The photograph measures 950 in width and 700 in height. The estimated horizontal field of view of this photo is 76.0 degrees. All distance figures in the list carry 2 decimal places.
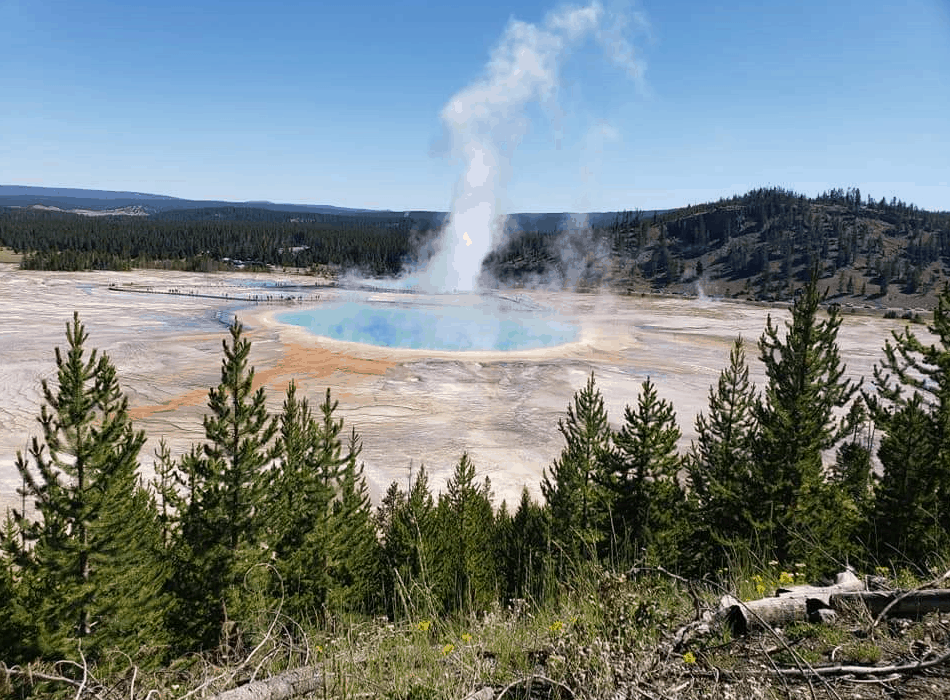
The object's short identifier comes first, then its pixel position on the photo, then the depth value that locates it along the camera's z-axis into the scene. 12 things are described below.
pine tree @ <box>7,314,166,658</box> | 15.48
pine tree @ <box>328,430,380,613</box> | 21.09
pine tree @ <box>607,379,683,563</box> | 22.06
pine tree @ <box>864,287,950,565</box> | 18.45
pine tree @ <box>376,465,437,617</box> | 20.50
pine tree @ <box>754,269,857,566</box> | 20.33
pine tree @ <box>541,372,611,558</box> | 21.83
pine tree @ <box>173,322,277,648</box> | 18.47
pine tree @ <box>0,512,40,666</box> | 15.95
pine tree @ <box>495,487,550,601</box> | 22.74
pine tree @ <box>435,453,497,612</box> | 21.66
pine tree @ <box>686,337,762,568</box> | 21.03
